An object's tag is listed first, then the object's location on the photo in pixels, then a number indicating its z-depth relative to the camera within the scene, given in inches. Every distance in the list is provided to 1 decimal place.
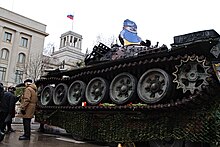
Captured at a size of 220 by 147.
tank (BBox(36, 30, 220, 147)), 144.8
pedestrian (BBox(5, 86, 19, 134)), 234.3
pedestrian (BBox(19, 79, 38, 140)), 199.0
